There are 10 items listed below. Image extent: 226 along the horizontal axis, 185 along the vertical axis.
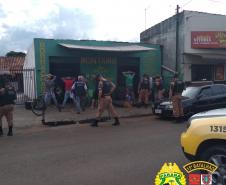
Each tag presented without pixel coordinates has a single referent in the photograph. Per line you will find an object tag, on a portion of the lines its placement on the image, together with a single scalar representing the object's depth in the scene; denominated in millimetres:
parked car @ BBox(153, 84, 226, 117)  11469
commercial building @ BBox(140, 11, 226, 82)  18500
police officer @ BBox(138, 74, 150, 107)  15227
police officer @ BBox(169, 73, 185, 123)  11016
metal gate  15938
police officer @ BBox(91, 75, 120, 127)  10165
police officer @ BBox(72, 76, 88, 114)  13430
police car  4125
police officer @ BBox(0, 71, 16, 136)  8844
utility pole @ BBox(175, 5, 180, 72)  18802
